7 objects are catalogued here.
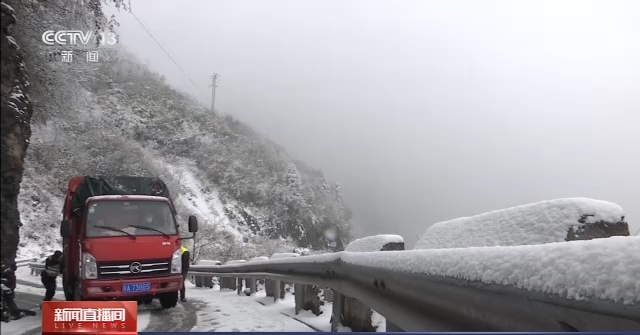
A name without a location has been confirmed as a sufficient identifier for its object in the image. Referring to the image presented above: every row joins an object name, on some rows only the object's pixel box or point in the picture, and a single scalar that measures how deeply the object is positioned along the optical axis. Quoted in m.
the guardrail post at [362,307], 3.84
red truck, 6.22
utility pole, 75.75
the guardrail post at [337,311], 4.23
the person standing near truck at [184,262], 8.23
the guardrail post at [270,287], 7.57
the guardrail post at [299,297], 5.61
